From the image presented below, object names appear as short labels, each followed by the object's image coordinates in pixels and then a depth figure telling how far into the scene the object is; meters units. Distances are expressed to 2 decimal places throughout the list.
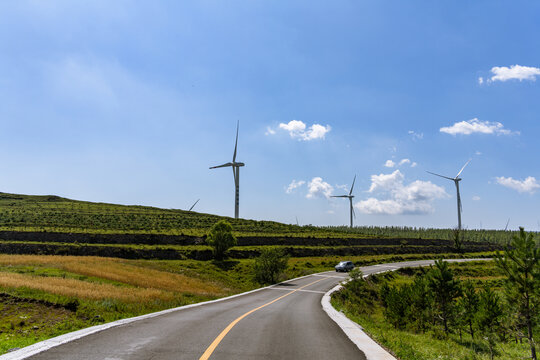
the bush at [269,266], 47.72
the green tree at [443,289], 30.02
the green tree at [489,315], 28.11
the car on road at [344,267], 59.66
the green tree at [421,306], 29.41
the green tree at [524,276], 20.27
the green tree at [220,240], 68.00
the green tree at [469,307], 30.66
